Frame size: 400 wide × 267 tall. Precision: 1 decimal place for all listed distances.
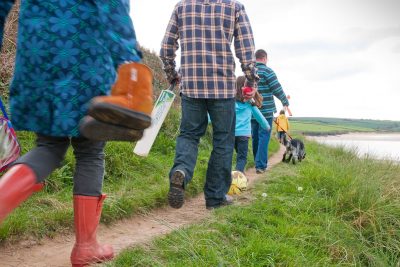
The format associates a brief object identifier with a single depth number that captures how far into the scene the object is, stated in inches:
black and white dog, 338.0
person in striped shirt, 285.0
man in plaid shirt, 154.1
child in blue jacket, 235.5
